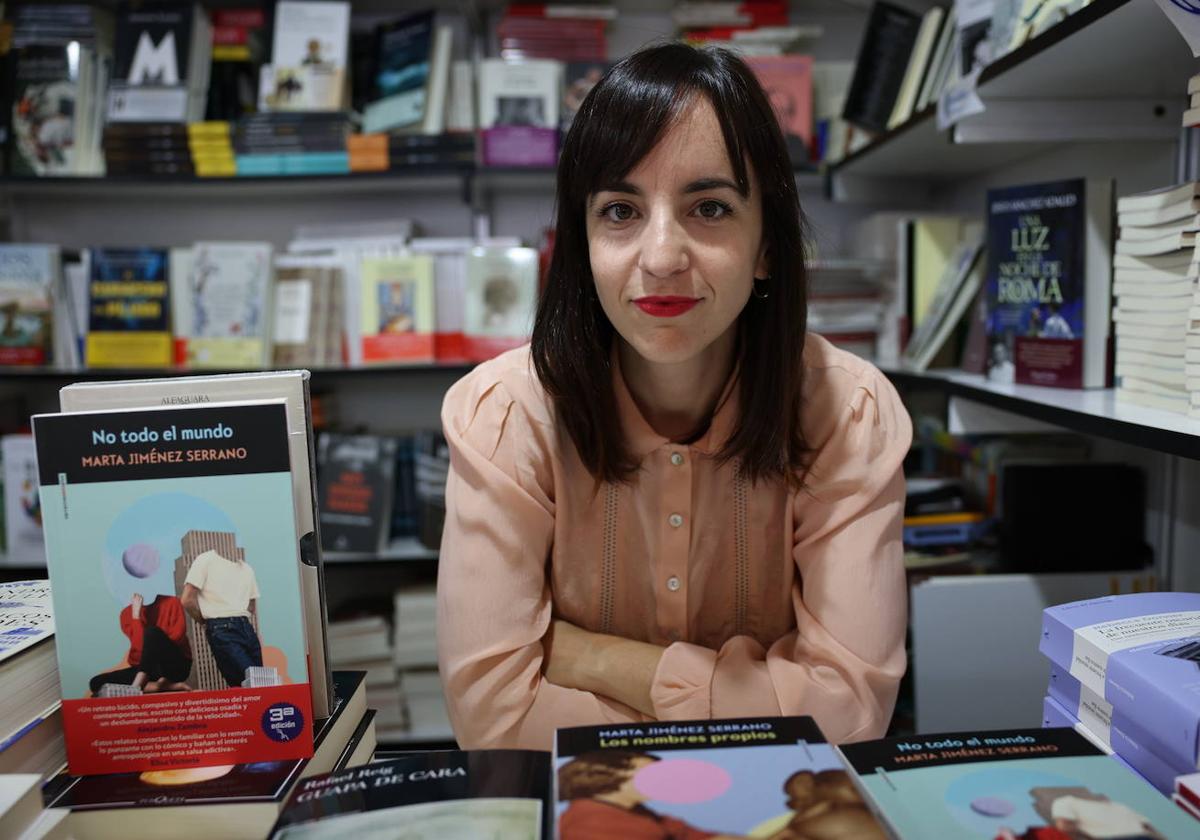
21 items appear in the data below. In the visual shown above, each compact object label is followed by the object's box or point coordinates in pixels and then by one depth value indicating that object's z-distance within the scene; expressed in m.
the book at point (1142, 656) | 0.63
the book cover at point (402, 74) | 2.30
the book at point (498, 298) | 2.28
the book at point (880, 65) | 2.02
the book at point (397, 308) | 2.28
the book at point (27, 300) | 2.29
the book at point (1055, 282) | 1.30
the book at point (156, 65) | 2.27
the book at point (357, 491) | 2.29
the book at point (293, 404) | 0.72
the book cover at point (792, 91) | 2.33
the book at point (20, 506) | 2.30
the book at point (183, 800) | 0.61
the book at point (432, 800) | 0.54
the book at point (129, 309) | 2.28
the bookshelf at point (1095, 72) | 1.02
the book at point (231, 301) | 2.26
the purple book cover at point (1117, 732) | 0.65
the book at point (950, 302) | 1.70
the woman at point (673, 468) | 0.94
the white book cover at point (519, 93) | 2.31
